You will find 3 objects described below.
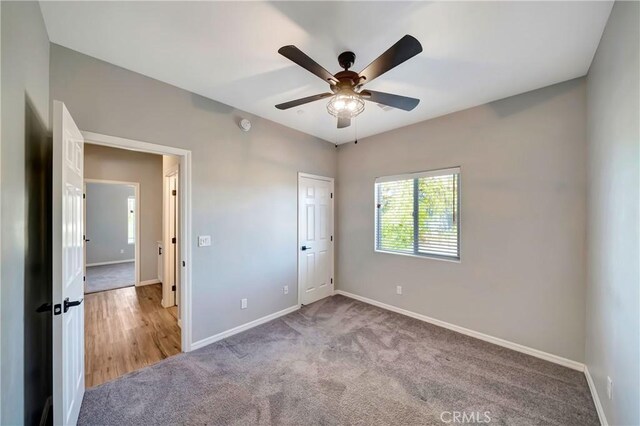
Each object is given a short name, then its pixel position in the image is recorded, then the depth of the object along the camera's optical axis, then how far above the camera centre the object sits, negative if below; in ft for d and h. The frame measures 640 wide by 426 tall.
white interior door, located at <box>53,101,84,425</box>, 4.64 -1.22
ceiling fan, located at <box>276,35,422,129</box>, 4.70 +3.05
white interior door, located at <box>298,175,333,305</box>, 12.66 -1.41
